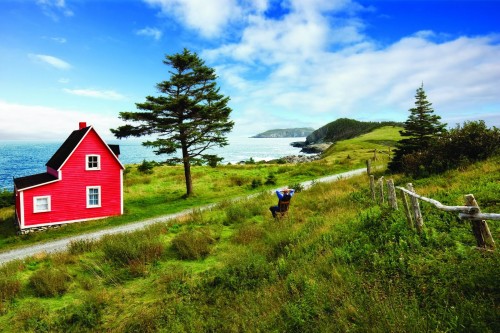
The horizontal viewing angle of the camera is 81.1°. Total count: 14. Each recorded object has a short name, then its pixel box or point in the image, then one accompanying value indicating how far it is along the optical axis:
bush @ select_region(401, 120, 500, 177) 16.75
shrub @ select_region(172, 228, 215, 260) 10.98
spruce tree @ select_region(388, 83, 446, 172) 21.59
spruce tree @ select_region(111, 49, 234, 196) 25.47
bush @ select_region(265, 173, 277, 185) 31.64
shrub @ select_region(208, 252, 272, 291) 8.02
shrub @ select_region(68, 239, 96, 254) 12.80
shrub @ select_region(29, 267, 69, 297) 9.16
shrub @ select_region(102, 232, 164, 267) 10.77
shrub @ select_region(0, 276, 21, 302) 8.93
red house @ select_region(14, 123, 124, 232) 21.06
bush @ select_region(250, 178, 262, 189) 30.86
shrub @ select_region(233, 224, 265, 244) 11.68
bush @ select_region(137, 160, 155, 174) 44.28
